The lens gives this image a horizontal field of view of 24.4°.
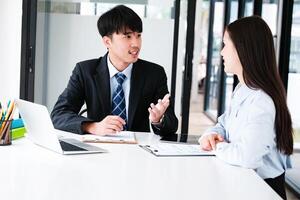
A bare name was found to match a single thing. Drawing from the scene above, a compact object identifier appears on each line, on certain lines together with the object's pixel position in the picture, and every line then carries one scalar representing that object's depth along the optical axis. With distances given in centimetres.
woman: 212
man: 275
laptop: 221
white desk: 186
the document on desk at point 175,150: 225
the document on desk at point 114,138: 241
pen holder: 231
